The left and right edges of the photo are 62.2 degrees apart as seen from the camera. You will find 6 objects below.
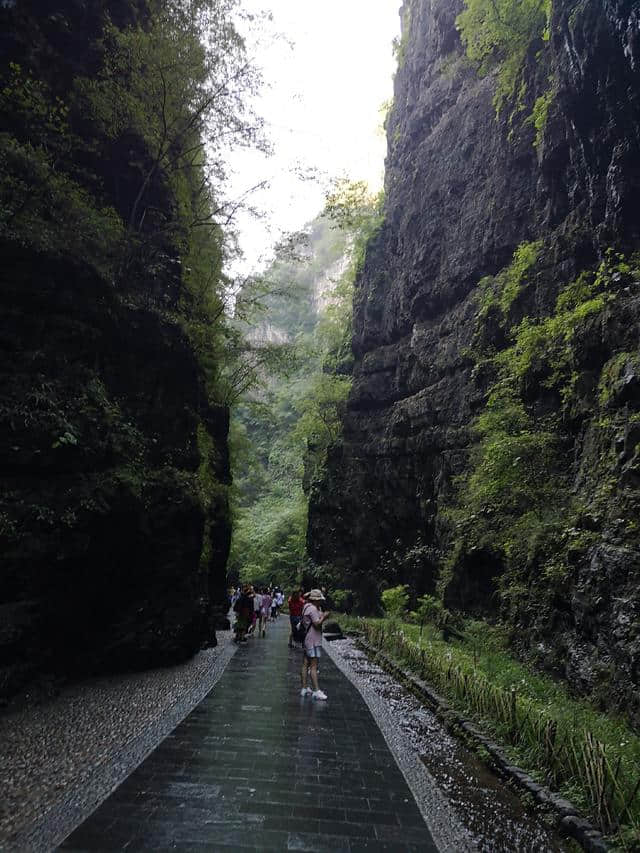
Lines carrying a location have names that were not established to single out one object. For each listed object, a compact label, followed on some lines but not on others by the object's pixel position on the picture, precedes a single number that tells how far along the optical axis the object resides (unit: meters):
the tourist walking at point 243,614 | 15.80
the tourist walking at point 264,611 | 19.26
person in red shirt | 14.52
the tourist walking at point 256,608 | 17.42
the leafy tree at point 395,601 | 17.86
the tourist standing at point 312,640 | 8.80
